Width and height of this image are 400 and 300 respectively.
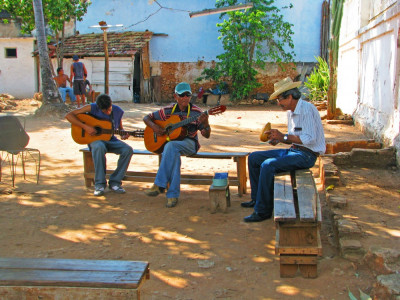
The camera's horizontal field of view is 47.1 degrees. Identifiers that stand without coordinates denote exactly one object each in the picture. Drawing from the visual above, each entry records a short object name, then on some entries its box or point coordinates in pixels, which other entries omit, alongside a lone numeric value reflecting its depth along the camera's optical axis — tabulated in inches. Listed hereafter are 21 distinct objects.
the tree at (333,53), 452.4
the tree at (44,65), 494.9
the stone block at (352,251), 142.9
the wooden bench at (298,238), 134.4
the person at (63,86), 618.5
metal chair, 239.8
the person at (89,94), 639.4
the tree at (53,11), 719.1
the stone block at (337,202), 183.8
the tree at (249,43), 702.5
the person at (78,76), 585.6
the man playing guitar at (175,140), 212.1
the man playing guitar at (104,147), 229.3
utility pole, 626.2
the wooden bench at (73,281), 94.9
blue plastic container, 203.3
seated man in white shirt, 177.3
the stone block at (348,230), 151.9
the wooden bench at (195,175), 220.5
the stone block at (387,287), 112.3
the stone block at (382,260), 128.3
